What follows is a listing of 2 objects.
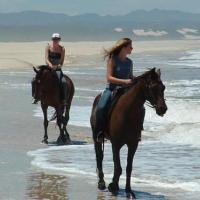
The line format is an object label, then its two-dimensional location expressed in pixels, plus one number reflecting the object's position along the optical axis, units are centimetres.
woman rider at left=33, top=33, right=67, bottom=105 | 2839
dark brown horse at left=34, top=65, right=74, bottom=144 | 2794
